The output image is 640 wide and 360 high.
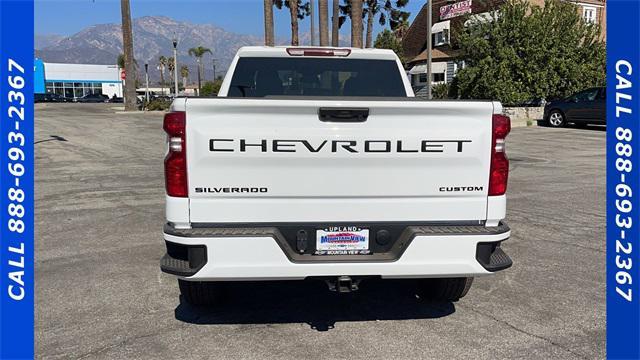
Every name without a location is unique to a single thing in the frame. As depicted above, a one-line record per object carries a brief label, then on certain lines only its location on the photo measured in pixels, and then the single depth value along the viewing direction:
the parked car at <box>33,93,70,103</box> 63.77
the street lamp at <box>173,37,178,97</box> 37.60
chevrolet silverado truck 3.32
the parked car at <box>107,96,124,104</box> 67.94
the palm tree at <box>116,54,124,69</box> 94.57
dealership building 87.22
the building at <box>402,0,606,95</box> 36.41
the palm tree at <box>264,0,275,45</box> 30.52
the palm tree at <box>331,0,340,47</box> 30.13
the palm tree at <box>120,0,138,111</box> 34.78
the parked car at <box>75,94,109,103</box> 69.31
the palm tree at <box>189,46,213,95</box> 98.88
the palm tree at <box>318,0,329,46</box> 24.12
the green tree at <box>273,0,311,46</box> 36.22
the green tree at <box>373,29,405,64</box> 47.47
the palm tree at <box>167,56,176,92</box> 124.24
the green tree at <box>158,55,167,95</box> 115.97
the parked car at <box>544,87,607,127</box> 20.47
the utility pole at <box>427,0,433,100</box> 22.62
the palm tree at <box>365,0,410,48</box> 52.06
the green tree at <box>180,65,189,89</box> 131.12
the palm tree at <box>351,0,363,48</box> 21.18
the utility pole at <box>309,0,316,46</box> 40.62
